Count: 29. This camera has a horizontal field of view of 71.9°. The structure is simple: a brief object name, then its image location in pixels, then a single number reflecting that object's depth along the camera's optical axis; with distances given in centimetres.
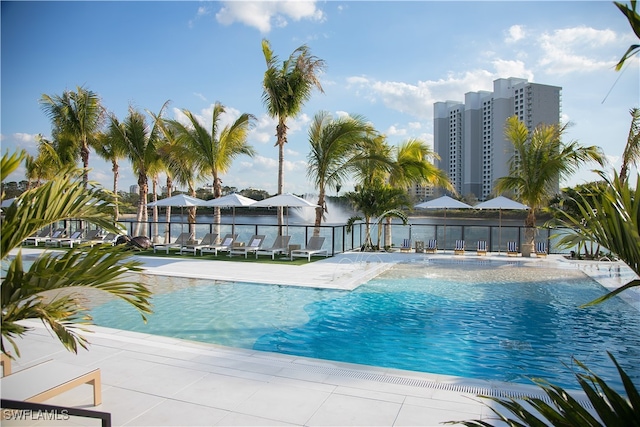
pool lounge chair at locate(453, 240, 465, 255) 1700
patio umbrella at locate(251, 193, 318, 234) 1537
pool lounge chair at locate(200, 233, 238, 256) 1633
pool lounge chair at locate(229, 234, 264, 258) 1585
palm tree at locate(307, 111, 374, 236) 1684
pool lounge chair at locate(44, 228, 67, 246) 1905
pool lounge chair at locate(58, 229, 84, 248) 1870
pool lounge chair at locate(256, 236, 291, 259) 1554
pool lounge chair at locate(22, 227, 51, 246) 1954
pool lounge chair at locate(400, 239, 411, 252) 1774
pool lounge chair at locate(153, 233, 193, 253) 1724
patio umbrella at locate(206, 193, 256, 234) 1622
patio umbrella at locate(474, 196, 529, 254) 1644
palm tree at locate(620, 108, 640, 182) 1474
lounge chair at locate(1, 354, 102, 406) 321
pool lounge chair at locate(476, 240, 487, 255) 1691
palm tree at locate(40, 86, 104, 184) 1994
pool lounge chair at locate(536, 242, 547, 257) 1642
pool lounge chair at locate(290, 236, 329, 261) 1534
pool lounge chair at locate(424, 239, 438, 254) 1752
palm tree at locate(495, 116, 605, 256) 1619
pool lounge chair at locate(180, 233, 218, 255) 1686
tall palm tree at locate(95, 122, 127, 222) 2019
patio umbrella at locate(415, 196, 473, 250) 1750
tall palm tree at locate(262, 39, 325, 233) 1703
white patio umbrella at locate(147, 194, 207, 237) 1720
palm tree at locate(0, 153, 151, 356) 237
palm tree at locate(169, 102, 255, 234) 1828
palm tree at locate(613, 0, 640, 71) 144
